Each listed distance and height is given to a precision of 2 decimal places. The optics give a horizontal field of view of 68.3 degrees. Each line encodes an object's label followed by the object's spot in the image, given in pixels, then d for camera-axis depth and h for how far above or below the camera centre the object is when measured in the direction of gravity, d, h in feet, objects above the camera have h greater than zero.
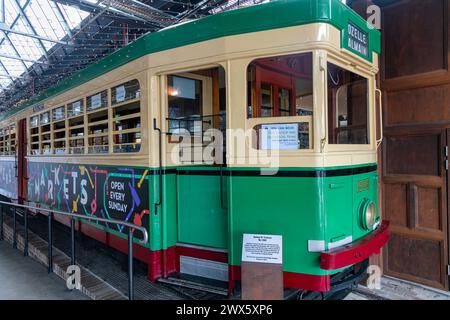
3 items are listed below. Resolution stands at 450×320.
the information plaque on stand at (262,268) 7.68 -2.66
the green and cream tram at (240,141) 7.70 +0.37
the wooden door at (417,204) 10.82 -1.85
